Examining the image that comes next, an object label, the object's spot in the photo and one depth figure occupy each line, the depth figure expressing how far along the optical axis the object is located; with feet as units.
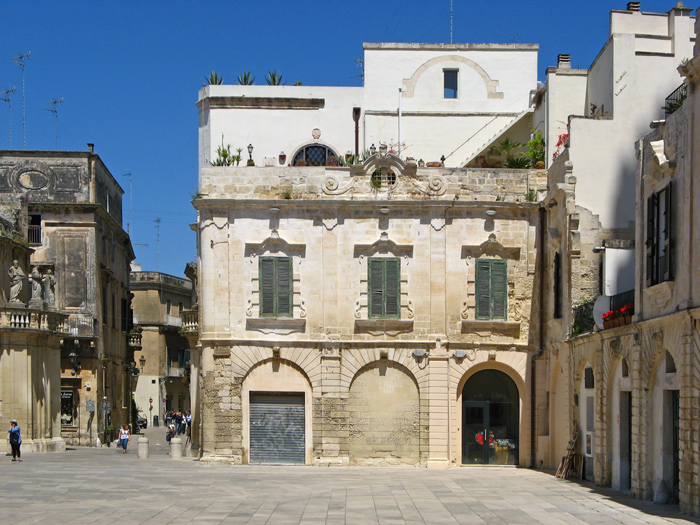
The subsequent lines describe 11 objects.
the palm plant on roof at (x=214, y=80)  120.88
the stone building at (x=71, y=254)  151.02
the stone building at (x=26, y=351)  126.52
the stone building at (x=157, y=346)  242.99
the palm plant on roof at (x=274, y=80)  122.83
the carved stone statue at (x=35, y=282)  138.72
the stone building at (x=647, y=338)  63.10
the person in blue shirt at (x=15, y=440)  110.01
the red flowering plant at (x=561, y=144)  96.43
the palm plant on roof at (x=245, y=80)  121.80
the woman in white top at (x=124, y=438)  134.31
